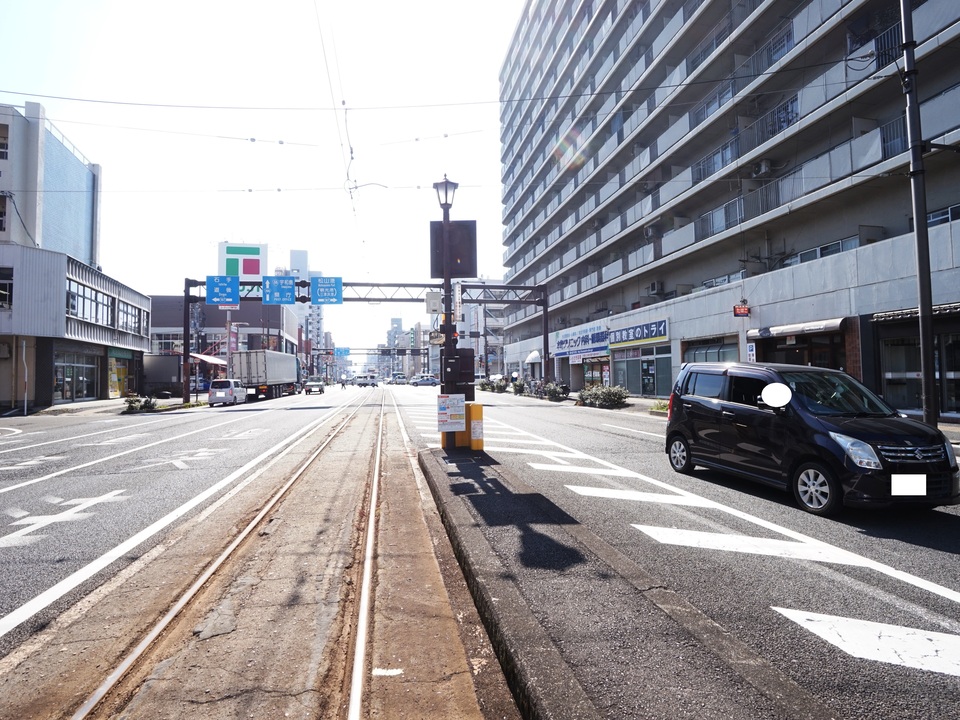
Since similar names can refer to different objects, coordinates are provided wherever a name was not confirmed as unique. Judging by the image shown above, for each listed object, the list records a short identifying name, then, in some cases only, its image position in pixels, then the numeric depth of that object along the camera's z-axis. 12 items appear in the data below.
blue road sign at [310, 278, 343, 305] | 31.98
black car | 5.46
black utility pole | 9.97
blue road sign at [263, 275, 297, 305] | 31.22
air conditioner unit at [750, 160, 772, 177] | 21.61
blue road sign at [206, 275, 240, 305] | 30.84
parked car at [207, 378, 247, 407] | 34.81
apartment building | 15.38
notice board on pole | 10.31
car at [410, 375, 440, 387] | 83.03
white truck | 39.94
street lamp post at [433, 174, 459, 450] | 10.41
